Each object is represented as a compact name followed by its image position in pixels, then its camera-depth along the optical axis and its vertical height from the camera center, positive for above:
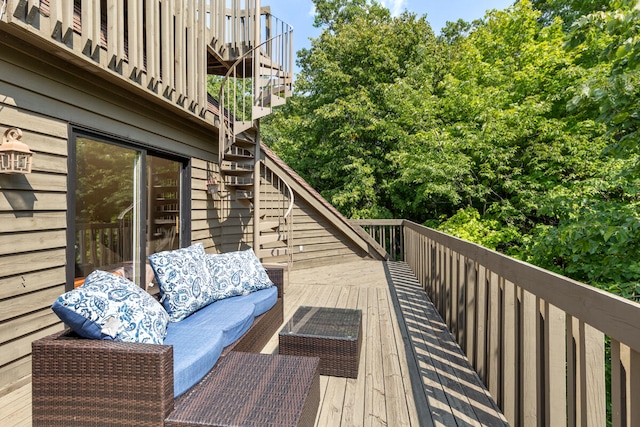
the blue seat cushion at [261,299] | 2.76 -0.69
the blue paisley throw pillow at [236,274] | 2.92 -0.52
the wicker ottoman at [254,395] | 1.33 -0.77
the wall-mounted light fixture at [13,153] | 2.06 +0.39
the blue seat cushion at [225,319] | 2.13 -0.69
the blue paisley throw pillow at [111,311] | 1.53 -0.45
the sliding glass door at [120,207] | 2.89 +0.09
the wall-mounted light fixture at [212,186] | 4.84 +0.42
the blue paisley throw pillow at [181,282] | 2.37 -0.48
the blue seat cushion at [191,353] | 1.58 -0.70
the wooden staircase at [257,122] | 4.61 +1.24
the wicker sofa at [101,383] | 1.42 -0.70
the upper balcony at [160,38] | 2.19 +1.54
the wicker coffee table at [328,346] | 2.25 -0.86
